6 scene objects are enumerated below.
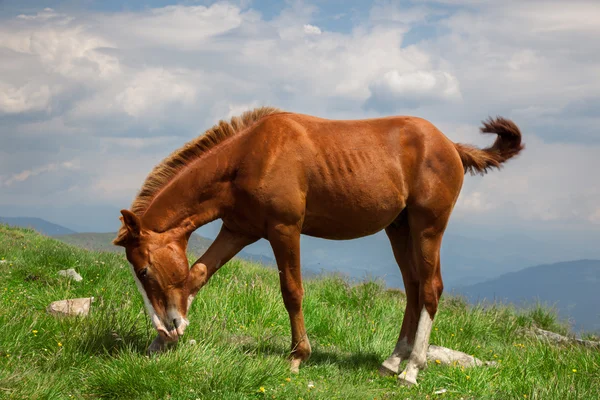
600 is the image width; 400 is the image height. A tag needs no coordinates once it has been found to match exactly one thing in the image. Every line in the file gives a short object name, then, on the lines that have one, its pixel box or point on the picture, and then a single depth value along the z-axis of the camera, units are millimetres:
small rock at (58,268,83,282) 9266
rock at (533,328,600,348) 10710
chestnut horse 6039
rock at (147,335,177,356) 6051
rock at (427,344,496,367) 7285
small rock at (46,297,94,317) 7205
